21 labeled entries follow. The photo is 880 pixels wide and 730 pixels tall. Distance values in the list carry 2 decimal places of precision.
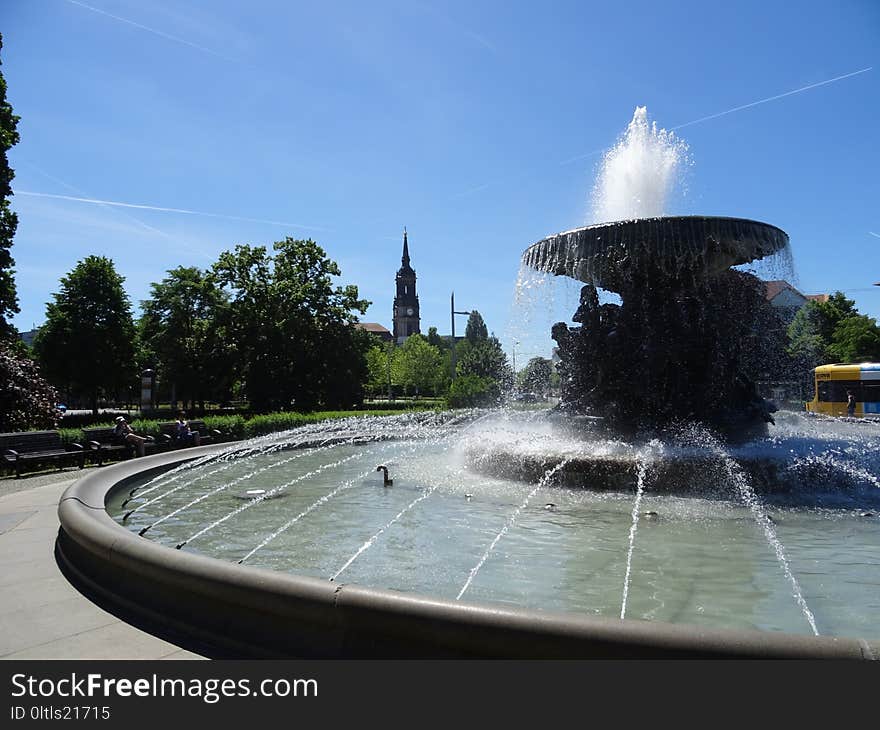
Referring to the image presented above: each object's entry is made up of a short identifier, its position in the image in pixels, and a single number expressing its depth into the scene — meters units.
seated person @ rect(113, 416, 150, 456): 15.66
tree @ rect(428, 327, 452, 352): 142.43
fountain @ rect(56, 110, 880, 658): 3.55
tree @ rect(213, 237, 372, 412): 40.12
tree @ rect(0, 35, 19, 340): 24.00
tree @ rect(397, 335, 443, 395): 71.62
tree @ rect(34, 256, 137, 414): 45.66
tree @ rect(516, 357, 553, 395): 41.00
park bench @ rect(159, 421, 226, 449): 17.31
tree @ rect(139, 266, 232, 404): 43.44
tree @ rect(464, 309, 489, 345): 145.32
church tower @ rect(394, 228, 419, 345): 177.00
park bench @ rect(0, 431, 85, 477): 13.13
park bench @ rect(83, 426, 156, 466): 14.83
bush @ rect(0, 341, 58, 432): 17.94
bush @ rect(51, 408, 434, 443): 17.36
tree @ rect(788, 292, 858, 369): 55.19
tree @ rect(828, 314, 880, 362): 50.78
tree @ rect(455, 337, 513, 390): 68.50
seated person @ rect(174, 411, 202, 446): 17.38
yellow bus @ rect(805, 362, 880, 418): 27.84
